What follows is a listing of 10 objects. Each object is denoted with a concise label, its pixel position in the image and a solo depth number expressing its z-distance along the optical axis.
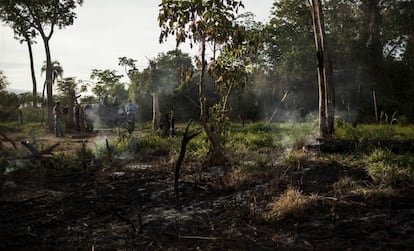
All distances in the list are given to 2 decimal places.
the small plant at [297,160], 7.31
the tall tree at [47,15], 16.08
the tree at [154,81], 14.50
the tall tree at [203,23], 7.44
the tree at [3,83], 17.02
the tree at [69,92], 15.79
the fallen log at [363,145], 8.21
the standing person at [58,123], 14.17
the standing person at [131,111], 13.48
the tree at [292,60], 20.42
